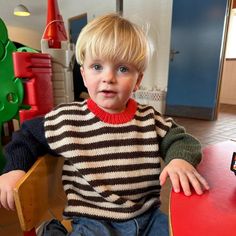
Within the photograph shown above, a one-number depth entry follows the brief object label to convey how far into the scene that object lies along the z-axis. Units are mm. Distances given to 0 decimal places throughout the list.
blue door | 3102
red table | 328
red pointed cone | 1312
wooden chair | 452
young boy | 578
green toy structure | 1087
